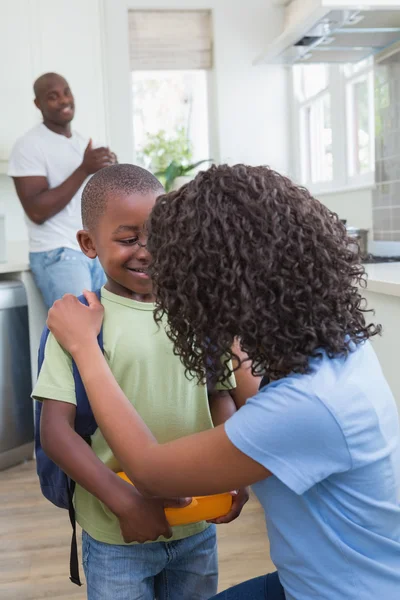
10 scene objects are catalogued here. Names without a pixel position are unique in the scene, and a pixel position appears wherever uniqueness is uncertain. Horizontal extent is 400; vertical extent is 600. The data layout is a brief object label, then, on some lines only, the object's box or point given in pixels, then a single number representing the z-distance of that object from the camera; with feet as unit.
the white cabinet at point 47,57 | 13.57
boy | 3.03
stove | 7.89
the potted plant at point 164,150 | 19.29
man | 8.82
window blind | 16.62
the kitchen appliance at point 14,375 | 10.00
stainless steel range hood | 6.72
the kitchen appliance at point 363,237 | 8.53
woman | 2.47
